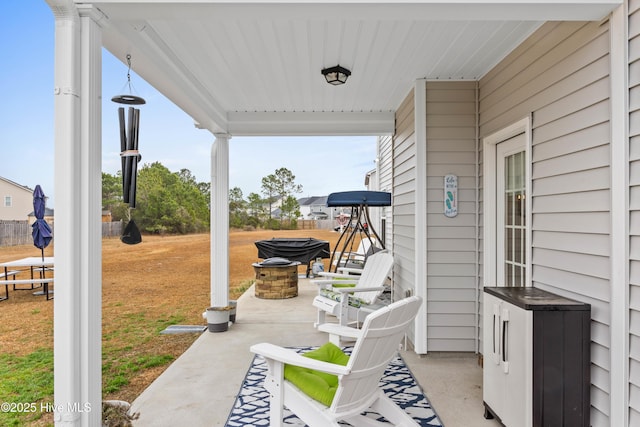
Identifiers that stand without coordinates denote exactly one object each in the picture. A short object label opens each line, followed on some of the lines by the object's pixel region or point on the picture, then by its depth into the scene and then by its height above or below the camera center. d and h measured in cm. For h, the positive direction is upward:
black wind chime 266 +42
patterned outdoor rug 277 -143
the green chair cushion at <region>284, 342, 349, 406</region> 225 -98
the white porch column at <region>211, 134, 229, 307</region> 530 -11
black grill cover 913 -81
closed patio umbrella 501 -26
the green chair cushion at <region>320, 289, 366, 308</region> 472 -100
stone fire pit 717 -120
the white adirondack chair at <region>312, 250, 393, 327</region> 443 -94
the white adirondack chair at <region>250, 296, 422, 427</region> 214 -89
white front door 333 +2
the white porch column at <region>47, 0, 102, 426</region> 194 -2
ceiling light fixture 371 +131
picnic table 647 -92
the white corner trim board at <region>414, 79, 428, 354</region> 405 +7
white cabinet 219 -81
